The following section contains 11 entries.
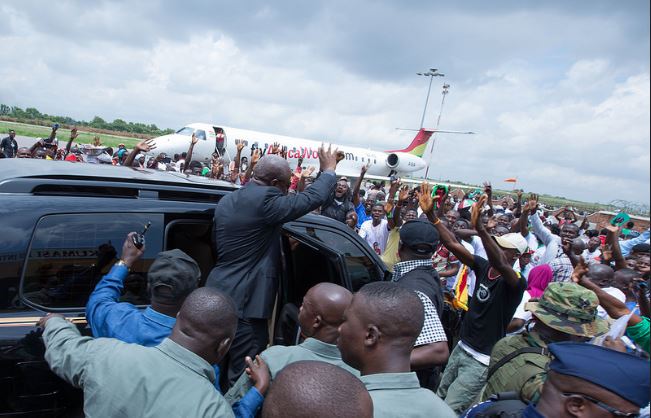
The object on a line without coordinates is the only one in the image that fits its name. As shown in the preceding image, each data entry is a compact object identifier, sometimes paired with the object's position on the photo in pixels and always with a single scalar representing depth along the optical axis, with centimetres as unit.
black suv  217
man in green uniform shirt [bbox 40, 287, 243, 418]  149
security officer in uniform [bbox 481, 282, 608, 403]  218
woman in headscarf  452
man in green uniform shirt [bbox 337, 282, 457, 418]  155
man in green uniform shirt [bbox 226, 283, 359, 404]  198
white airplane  1906
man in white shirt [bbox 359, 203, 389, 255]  667
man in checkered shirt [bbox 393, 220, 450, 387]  244
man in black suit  286
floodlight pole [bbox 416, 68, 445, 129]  3347
